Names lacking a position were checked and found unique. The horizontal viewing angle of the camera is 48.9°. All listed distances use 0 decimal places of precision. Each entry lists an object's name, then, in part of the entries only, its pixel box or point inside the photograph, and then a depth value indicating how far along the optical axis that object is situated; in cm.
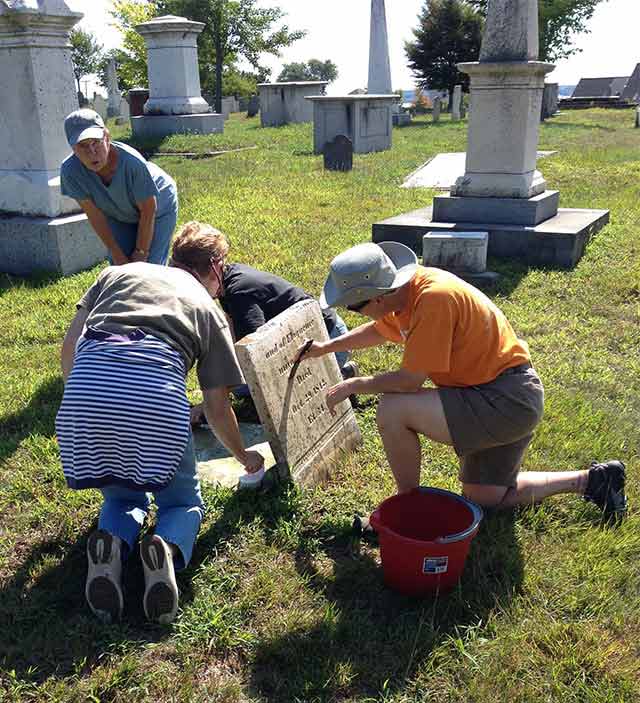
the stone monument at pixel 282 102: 2108
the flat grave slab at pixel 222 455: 345
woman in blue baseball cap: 400
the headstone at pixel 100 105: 3447
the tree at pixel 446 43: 3114
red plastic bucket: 244
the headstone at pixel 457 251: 632
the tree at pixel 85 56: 5681
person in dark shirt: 361
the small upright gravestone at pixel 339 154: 1258
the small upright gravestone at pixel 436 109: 2476
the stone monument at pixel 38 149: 634
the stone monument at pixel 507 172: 701
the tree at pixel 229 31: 3259
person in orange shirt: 253
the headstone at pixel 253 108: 2861
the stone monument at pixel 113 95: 3341
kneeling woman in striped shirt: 236
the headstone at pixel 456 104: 2517
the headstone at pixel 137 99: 2025
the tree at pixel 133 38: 3416
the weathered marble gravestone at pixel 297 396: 304
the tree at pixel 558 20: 3391
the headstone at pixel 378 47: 2152
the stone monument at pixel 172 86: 1623
